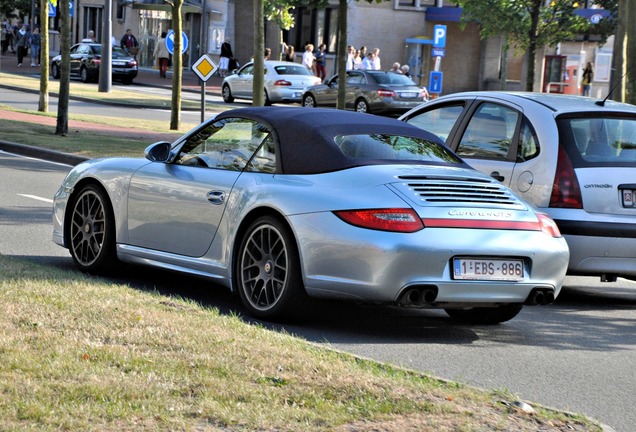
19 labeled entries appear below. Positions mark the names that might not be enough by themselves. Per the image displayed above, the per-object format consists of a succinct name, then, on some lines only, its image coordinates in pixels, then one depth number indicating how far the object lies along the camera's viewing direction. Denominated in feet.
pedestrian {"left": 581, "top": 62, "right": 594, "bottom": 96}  171.63
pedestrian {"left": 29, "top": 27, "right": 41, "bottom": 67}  206.80
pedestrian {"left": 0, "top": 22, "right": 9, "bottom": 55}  280.27
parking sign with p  120.67
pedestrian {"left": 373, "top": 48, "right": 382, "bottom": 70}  153.39
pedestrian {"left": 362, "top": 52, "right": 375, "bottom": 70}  153.28
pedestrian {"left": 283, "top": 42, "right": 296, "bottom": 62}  176.76
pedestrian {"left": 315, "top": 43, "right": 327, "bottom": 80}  176.76
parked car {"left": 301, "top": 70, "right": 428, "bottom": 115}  118.01
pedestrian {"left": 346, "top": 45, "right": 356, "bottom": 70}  156.31
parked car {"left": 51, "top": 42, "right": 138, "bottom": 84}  163.12
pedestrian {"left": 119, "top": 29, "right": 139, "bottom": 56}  192.85
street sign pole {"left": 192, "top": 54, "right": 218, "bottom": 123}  80.59
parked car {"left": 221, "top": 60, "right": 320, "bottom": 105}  135.85
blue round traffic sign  138.57
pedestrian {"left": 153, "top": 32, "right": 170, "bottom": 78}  182.50
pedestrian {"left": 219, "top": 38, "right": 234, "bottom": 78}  182.50
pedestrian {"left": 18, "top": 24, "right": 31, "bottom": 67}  197.16
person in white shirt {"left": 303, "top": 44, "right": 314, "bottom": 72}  161.17
